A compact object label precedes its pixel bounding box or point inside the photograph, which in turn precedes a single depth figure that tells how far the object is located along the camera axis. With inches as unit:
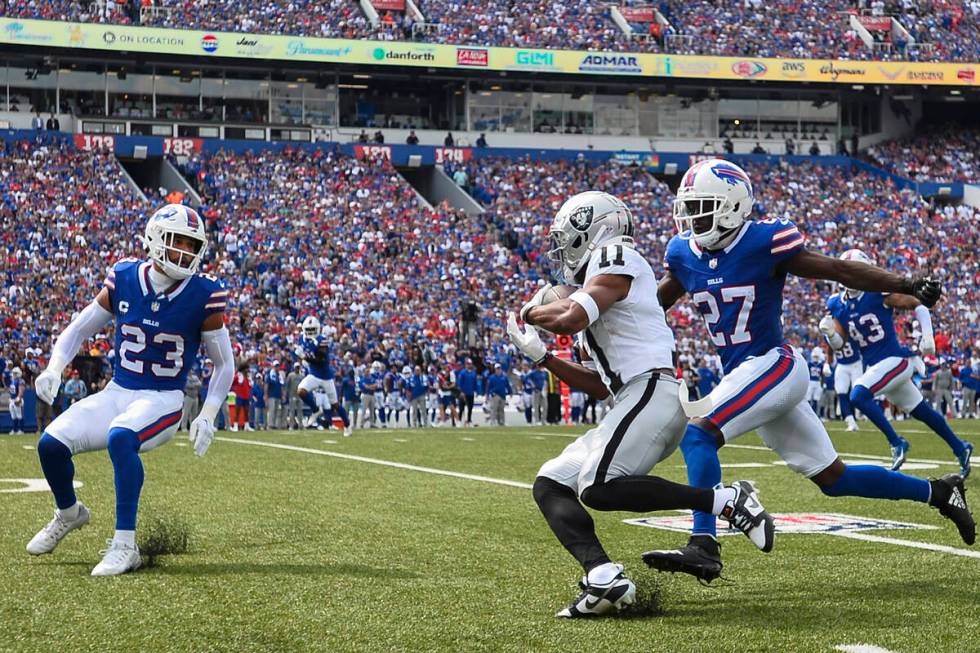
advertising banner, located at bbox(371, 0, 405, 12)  1563.7
